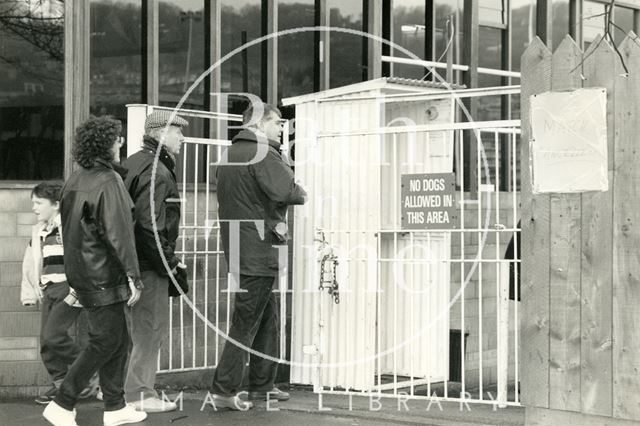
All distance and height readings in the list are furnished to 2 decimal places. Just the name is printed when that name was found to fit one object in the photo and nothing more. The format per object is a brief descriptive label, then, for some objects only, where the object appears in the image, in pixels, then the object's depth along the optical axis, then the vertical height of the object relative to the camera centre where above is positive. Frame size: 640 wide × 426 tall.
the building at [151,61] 15.28 +1.53
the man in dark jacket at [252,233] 14.17 +0.00
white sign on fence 10.53 +0.51
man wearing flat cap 13.82 -0.14
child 14.41 -0.40
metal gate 15.33 -0.30
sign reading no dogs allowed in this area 14.46 +0.24
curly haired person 12.60 -0.15
